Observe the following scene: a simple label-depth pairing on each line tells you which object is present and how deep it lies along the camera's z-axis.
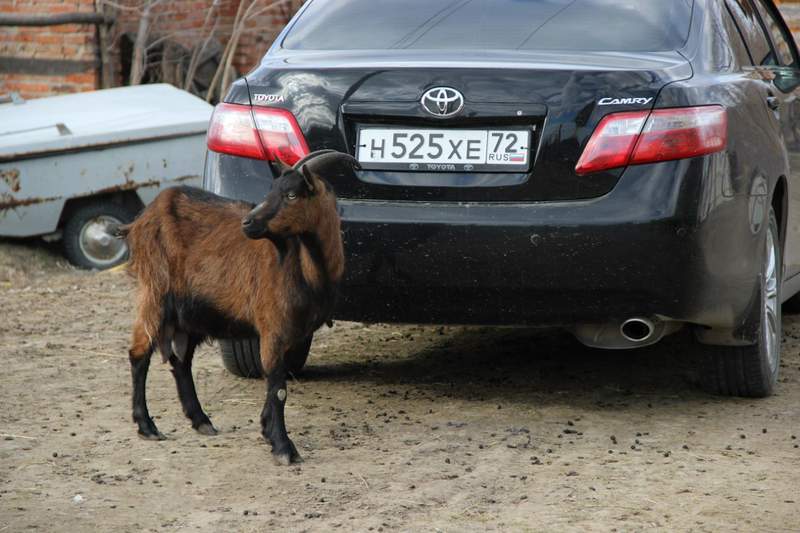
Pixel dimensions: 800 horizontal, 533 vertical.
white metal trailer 18.67
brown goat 9.10
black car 9.66
